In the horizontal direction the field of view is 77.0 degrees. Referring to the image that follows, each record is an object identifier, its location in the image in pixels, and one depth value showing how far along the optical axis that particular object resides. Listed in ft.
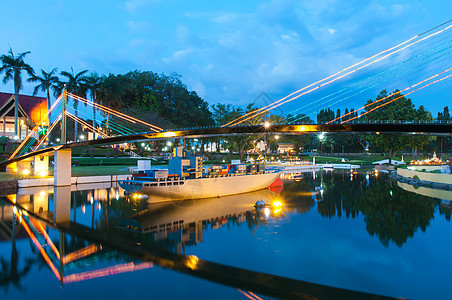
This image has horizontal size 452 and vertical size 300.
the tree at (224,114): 239.30
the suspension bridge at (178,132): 64.64
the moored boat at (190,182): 78.59
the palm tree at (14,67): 157.69
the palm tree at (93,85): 192.03
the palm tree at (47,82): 176.42
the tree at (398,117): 208.10
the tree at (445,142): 340.18
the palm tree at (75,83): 183.01
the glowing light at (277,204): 80.02
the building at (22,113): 210.30
